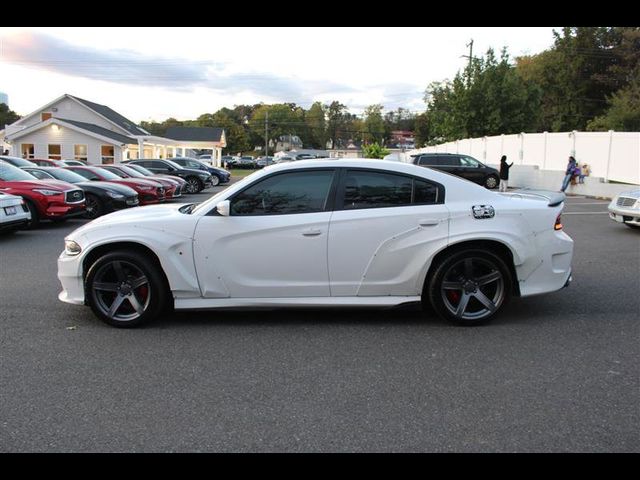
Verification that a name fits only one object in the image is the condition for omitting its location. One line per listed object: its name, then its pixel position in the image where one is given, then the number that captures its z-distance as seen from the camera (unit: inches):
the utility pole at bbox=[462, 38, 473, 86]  1594.2
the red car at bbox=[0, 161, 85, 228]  472.1
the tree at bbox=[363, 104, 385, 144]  5226.4
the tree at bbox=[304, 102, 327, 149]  5492.1
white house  1519.4
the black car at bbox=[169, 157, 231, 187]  1196.5
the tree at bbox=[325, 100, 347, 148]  5531.5
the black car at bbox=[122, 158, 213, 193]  989.2
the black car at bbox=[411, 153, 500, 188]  1010.7
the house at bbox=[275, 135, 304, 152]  4909.0
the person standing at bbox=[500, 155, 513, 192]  906.2
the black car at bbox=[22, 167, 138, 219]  570.9
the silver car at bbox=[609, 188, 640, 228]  430.5
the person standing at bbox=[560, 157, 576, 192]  893.2
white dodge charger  200.5
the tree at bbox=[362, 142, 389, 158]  1804.9
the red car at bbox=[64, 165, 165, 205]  662.5
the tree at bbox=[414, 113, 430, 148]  3558.1
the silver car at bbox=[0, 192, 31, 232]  404.8
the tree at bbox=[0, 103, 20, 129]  3460.4
